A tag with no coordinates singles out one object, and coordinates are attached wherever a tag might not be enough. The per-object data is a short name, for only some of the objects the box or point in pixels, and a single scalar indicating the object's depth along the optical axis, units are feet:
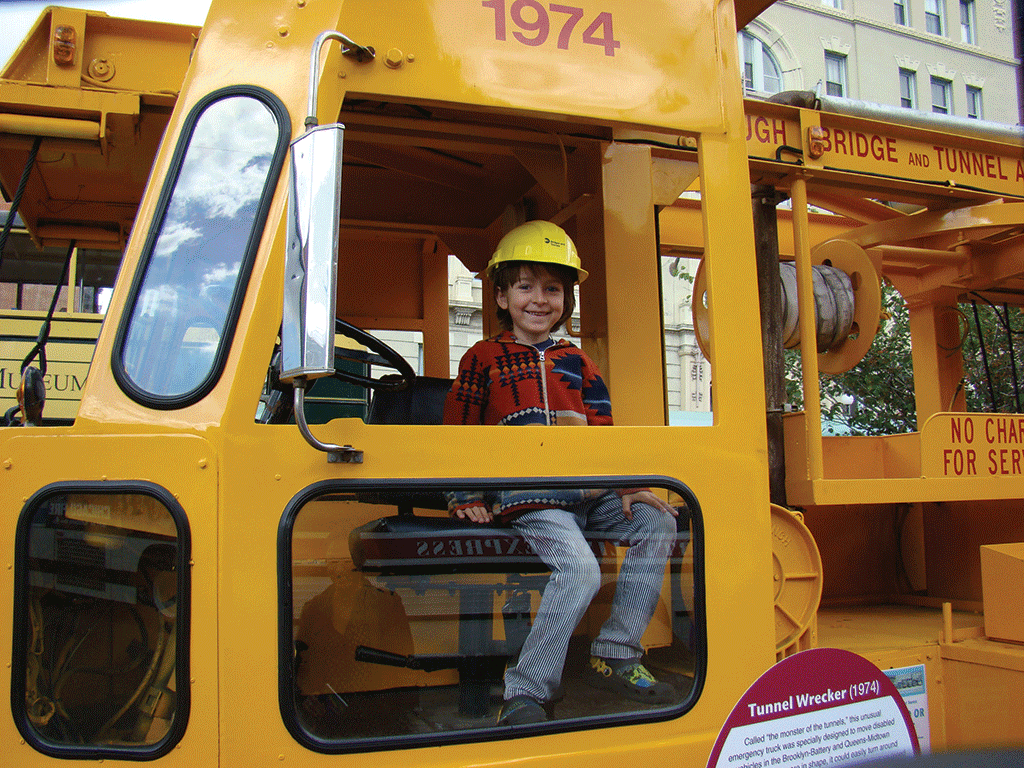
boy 5.91
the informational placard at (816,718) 5.82
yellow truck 5.07
